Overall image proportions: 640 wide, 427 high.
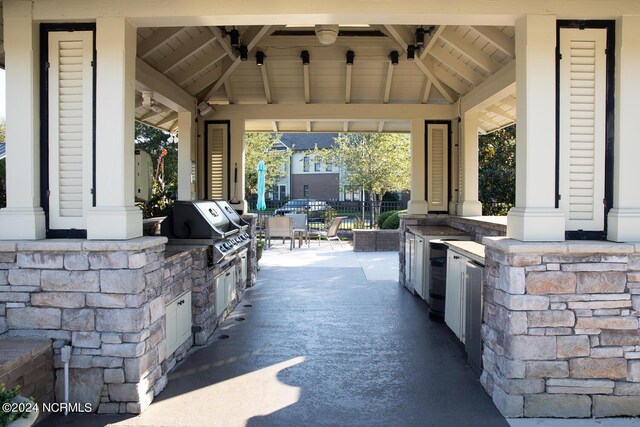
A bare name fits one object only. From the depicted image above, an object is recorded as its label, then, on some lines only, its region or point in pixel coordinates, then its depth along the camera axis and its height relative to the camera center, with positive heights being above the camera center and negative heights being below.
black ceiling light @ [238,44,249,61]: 6.21 +1.85
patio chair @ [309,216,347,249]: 13.50 -1.01
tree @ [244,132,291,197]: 18.59 +1.60
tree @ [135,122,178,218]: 15.56 +1.69
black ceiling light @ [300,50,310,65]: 6.87 +1.98
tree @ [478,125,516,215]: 12.16 +0.72
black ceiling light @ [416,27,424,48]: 6.20 +2.06
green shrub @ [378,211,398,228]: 14.28 -0.58
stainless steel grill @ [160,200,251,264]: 4.88 -0.33
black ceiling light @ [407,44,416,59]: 6.29 +1.89
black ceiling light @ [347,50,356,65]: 6.89 +1.99
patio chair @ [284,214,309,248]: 13.52 -0.74
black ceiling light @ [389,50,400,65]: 6.80 +1.96
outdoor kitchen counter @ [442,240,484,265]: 3.96 -0.46
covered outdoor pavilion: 3.22 +0.37
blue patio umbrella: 14.03 +0.30
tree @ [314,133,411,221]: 17.95 +1.30
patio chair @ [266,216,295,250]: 12.66 -0.78
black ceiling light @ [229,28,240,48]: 6.00 +1.97
